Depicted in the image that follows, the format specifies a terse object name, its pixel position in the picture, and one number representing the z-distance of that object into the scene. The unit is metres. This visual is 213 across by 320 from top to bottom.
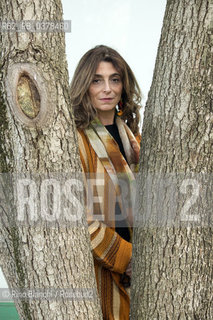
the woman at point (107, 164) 3.45
